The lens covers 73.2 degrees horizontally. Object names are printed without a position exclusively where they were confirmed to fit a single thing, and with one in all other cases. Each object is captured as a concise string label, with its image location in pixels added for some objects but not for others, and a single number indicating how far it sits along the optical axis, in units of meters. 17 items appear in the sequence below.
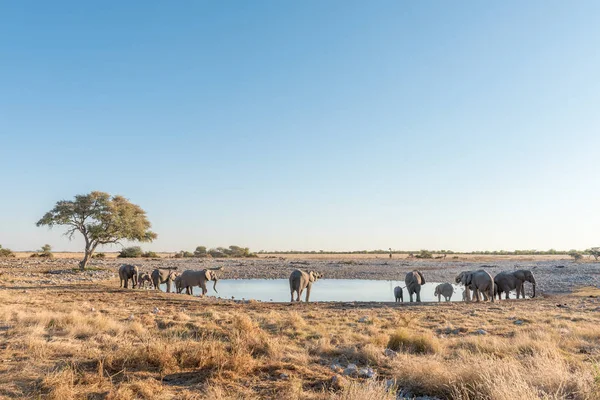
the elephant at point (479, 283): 23.19
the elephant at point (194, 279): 25.44
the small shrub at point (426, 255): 86.06
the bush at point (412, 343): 9.36
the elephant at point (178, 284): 26.59
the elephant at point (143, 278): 28.80
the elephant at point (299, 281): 23.19
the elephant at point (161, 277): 27.80
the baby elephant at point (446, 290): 25.41
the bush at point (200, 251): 98.36
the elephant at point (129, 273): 26.86
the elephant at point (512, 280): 25.12
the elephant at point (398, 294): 24.44
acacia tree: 37.47
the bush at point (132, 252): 80.62
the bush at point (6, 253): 67.49
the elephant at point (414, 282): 24.52
